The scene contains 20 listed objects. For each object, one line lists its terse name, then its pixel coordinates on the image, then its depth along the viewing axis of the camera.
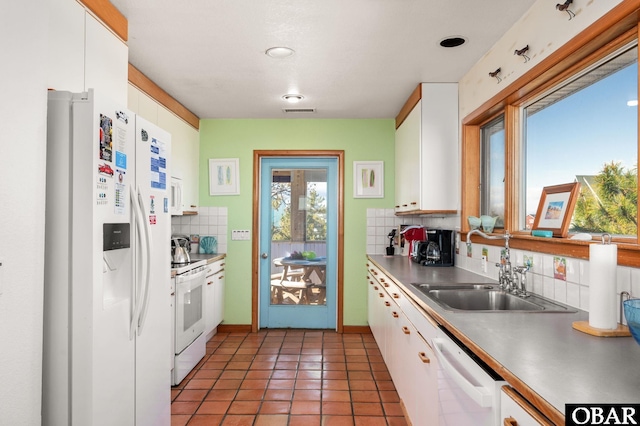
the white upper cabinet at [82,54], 1.70
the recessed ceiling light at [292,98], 3.75
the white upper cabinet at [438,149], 3.25
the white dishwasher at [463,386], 1.14
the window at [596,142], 1.65
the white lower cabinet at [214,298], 3.93
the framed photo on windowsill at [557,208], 1.88
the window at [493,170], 2.81
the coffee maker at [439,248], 3.36
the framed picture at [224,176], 4.59
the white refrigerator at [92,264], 1.56
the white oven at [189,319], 3.12
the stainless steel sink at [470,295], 2.23
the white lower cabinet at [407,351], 1.87
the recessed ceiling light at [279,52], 2.68
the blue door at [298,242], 4.67
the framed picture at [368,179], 4.60
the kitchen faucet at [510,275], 2.12
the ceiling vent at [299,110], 4.18
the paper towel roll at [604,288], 1.39
